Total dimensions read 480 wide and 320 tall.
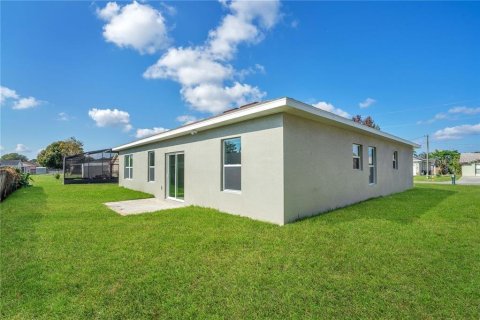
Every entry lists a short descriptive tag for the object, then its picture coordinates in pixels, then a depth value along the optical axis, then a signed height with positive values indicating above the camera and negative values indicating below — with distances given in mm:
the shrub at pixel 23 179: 15821 -983
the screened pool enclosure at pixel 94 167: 21062 -146
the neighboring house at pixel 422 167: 39781 -524
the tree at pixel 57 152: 42844 +2493
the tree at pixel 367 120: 32438 +6264
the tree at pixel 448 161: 36500 +532
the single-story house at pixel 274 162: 5773 +90
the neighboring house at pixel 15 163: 50319 +637
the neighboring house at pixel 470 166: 33094 -299
